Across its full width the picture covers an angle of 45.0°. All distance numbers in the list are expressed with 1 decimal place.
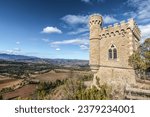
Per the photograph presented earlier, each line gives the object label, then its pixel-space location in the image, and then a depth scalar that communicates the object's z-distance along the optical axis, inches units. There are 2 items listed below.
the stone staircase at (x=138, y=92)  614.4
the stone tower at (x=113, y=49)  797.9
